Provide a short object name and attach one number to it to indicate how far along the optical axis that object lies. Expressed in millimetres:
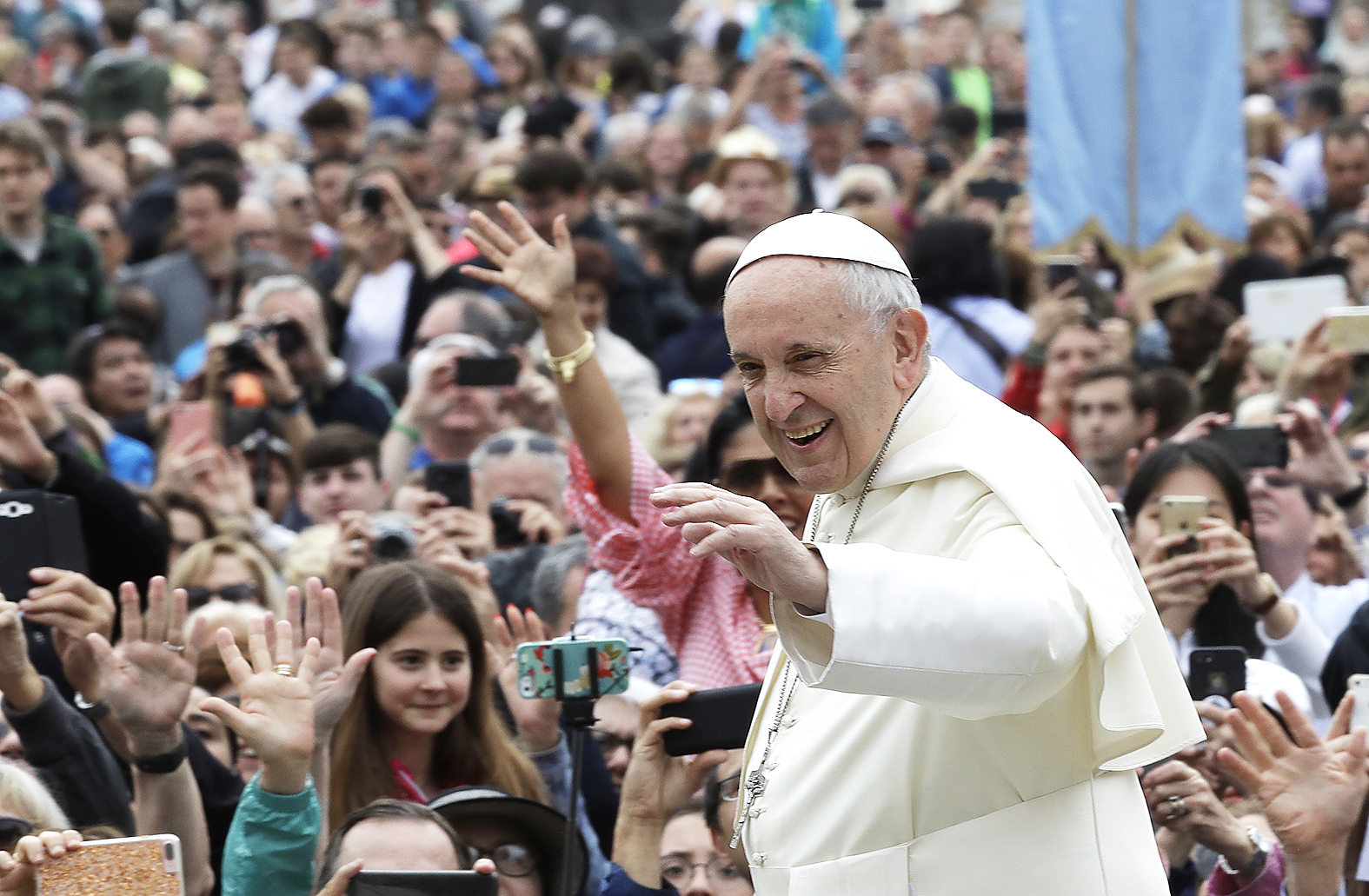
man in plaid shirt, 16641
